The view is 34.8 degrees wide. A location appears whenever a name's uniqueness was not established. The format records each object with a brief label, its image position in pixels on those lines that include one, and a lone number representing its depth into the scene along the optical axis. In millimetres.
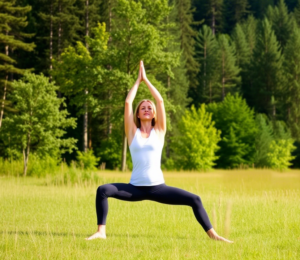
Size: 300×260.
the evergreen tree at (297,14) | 66469
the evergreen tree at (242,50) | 62256
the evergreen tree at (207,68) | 58188
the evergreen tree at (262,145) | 44281
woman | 6426
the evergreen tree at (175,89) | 46419
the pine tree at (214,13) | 73500
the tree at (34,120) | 24078
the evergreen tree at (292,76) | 52281
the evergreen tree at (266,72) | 55812
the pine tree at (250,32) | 67875
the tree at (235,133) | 45438
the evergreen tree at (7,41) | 31344
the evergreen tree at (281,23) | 64375
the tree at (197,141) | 38219
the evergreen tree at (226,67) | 57562
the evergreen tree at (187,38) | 57312
